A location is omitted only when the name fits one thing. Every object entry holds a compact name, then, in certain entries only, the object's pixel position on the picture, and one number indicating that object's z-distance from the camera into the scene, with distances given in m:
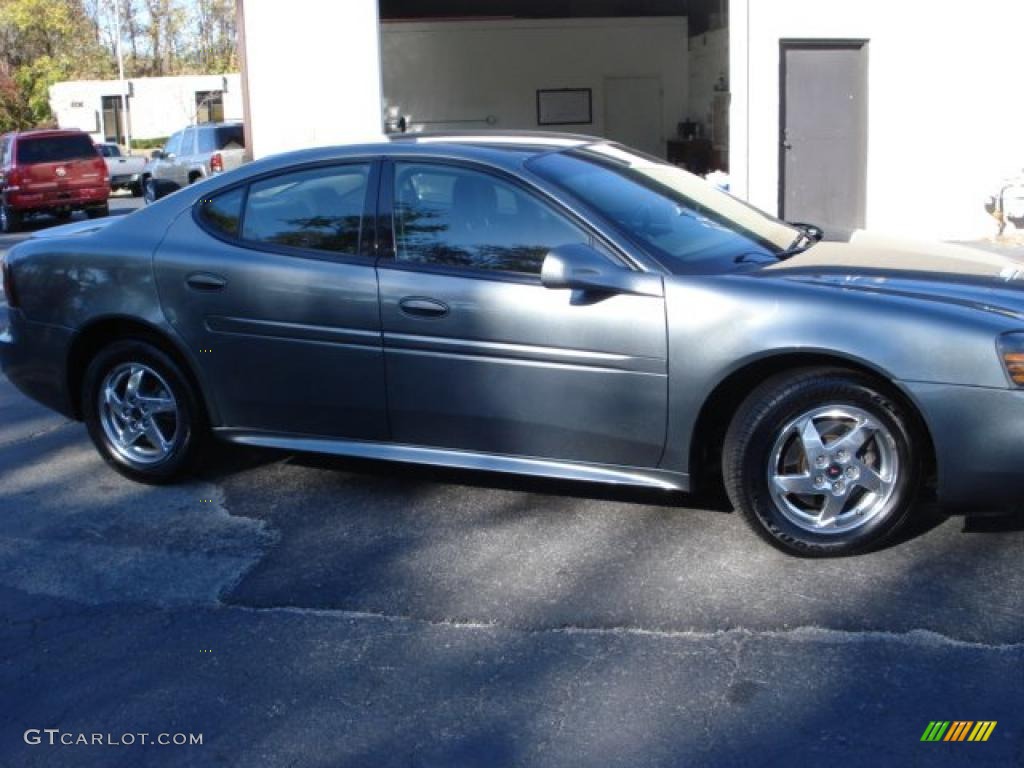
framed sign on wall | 21.92
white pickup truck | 31.67
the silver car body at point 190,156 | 22.09
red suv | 22.48
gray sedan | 4.47
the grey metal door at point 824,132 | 13.62
